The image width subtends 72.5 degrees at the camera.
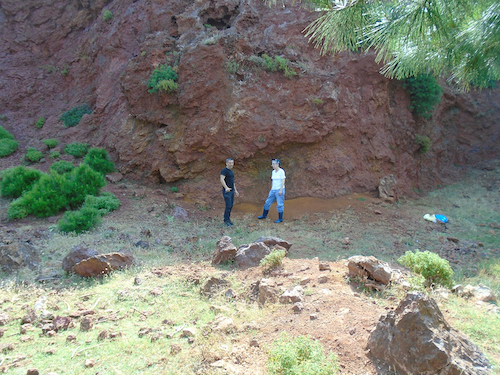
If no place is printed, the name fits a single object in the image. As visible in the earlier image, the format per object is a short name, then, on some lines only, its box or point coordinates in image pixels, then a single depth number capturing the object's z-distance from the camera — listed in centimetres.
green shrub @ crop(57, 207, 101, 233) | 727
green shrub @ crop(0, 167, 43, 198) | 925
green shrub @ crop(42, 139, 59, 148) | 1202
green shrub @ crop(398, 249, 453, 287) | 408
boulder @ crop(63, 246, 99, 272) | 495
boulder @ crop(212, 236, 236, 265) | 522
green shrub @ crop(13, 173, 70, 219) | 827
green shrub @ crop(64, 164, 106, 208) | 874
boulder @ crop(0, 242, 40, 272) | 501
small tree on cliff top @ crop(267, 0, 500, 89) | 552
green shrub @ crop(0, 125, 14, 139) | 1257
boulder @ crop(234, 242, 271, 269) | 506
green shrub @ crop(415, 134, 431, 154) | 1362
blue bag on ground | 948
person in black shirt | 829
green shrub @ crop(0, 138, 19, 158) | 1185
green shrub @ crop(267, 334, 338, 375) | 240
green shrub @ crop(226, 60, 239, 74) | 1043
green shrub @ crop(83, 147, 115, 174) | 1080
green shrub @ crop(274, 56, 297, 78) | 1058
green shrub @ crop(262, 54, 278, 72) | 1059
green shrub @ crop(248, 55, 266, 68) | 1060
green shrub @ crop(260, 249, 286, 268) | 461
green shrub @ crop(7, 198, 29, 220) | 817
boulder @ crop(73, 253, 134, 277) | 479
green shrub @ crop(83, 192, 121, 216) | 852
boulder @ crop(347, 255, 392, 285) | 389
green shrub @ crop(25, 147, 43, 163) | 1135
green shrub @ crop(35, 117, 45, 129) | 1337
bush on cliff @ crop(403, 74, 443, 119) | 1313
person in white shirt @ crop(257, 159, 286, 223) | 871
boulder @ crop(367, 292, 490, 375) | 237
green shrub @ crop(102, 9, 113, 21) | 1373
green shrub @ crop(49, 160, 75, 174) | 1068
